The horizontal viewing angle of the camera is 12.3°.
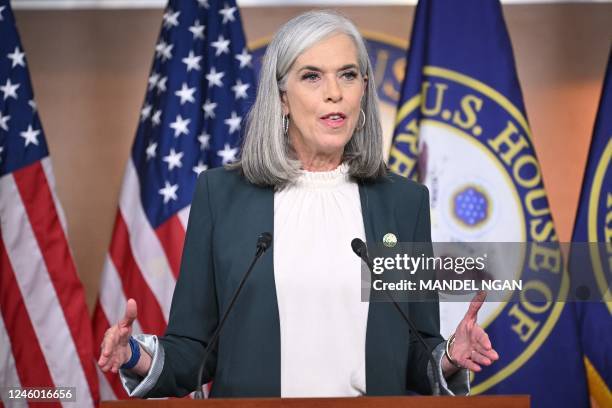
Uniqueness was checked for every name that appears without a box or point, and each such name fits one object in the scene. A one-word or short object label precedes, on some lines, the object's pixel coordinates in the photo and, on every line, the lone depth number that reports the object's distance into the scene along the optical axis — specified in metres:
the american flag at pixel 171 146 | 5.47
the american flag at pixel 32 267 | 5.39
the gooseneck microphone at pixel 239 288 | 4.18
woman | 4.34
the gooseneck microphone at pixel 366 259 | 4.26
